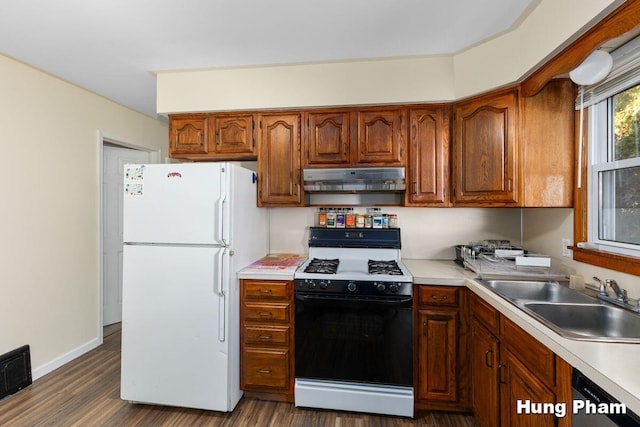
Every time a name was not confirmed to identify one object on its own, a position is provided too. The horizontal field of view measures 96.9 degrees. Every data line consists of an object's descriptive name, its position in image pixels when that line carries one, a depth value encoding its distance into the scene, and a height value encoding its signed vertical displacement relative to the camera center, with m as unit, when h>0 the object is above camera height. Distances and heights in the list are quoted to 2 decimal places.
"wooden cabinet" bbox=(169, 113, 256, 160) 2.43 +0.67
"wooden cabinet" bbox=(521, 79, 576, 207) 1.81 +0.44
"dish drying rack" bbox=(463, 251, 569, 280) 1.80 -0.36
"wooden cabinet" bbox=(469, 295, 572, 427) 1.09 -0.74
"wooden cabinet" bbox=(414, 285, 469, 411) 1.91 -0.91
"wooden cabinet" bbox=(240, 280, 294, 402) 2.04 -0.90
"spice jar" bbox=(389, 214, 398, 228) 2.52 -0.07
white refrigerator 1.94 -0.50
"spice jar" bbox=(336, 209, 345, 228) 2.54 -0.06
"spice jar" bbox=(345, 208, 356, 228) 2.52 -0.07
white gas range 1.90 -0.87
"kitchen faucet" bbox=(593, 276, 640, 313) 1.30 -0.41
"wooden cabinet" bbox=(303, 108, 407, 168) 2.27 +0.62
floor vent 2.08 -1.19
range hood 2.22 +0.27
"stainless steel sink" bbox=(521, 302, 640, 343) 1.26 -0.51
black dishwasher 0.81 -0.60
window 1.46 +0.23
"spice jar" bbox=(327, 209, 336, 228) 2.55 -0.06
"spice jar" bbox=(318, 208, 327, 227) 2.59 -0.04
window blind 1.37 +0.71
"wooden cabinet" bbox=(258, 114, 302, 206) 2.38 +0.44
